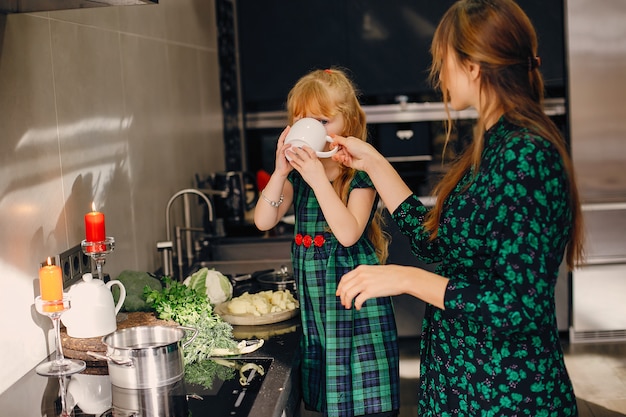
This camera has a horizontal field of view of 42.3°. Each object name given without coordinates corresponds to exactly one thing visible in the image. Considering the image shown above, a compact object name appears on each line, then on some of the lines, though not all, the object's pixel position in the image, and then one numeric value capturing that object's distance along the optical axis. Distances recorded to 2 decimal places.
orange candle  1.70
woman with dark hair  1.40
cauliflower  2.31
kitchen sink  3.32
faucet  2.74
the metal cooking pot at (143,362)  1.65
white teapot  1.88
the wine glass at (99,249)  1.98
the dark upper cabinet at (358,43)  4.56
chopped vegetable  2.24
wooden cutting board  1.87
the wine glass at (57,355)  1.71
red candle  1.98
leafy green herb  1.93
